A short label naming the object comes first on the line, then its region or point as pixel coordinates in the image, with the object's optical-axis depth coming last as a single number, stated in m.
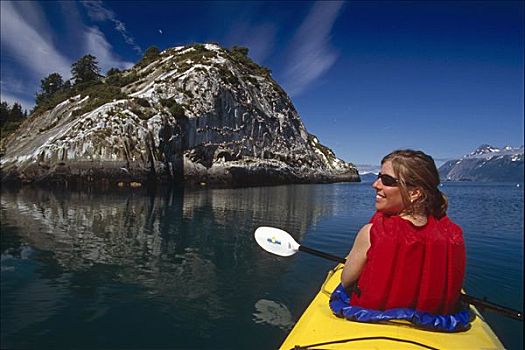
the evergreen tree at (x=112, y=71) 62.15
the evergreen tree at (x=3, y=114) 65.75
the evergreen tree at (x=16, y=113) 67.94
